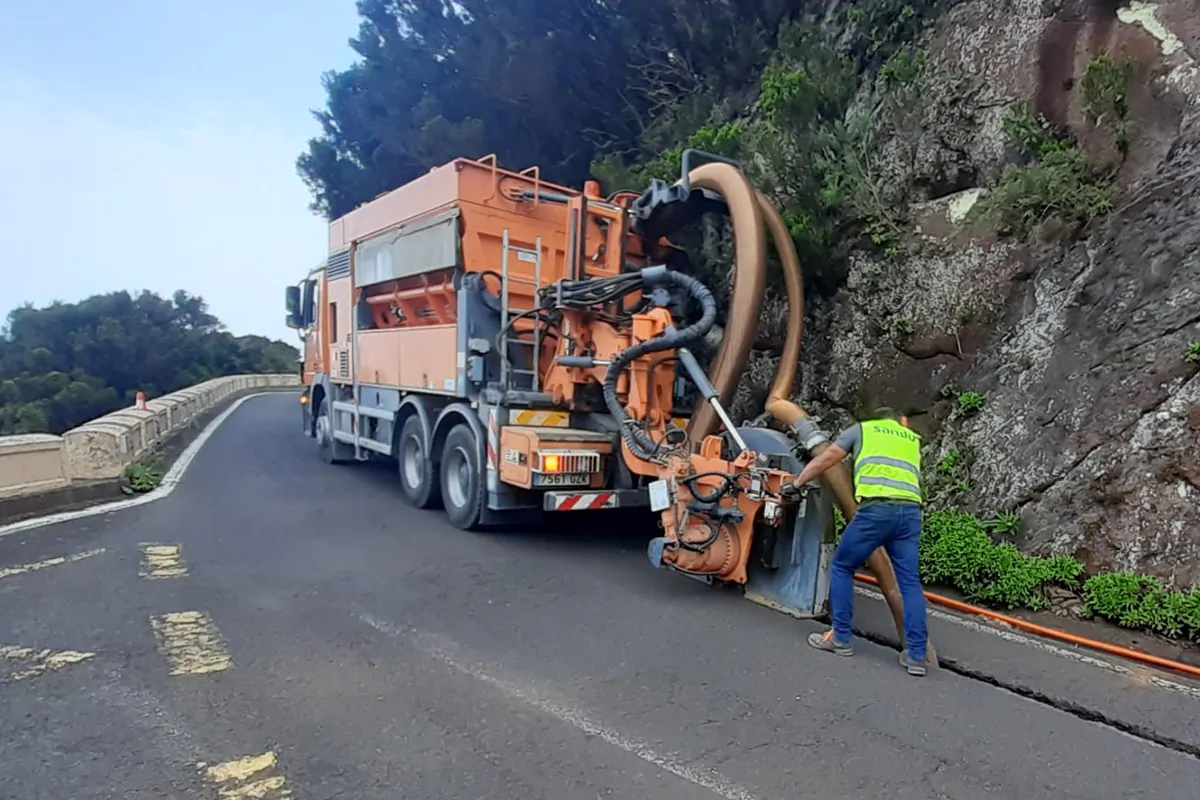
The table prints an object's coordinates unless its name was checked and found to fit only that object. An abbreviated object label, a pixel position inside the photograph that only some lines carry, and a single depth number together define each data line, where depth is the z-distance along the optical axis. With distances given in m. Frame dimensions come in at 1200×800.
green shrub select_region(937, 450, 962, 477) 6.83
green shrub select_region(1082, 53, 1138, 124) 6.81
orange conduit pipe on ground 4.48
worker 4.52
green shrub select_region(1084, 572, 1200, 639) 4.75
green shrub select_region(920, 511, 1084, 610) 5.48
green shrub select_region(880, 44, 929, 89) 9.40
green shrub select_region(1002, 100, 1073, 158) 7.64
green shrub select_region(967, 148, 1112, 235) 6.95
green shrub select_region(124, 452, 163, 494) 8.90
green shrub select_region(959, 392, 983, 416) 7.02
